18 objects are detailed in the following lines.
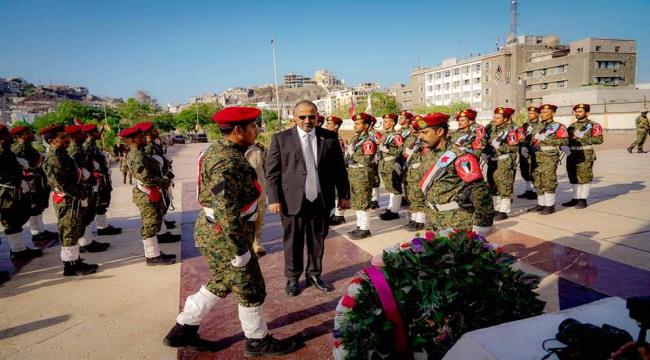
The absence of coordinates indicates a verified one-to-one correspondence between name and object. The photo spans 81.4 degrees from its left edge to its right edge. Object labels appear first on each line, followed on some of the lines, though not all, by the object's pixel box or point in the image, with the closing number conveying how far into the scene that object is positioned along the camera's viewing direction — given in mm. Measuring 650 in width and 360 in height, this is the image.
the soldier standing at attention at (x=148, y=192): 5113
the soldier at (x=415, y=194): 6242
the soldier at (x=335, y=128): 7238
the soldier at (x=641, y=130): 15430
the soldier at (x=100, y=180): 6953
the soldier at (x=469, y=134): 7184
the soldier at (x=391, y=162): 7254
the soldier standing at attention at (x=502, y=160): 7117
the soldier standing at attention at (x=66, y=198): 4887
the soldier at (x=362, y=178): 6188
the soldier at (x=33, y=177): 6551
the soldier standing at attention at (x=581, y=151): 7329
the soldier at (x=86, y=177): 5773
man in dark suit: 4176
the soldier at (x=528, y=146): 7730
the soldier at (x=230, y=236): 2807
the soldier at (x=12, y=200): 5688
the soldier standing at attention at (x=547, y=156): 7098
